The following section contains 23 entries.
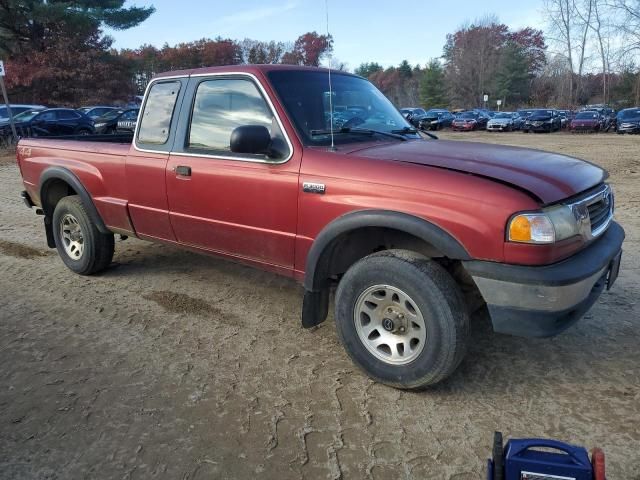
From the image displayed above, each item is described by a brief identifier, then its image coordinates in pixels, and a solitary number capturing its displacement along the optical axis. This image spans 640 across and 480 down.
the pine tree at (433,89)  71.12
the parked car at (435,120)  36.78
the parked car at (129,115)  19.31
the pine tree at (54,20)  30.28
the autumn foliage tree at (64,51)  31.57
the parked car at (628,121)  27.72
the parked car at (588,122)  30.23
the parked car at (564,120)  32.78
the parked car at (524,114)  34.26
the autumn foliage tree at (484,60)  68.38
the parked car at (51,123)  20.14
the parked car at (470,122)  34.97
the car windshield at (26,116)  20.97
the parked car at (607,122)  30.62
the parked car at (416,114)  37.46
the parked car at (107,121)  17.55
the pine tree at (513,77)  67.38
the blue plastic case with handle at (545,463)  1.68
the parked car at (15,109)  21.76
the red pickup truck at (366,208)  2.64
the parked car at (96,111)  26.33
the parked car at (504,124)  33.88
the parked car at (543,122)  32.17
